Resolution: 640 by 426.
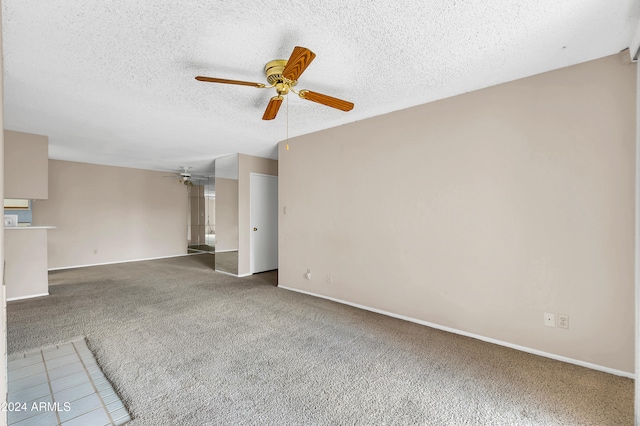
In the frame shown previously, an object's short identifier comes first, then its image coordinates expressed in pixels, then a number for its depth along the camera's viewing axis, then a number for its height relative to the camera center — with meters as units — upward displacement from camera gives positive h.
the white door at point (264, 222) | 5.60 -0.22
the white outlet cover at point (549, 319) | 2.40 -0.90
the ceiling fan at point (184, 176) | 7.25 +0.90
